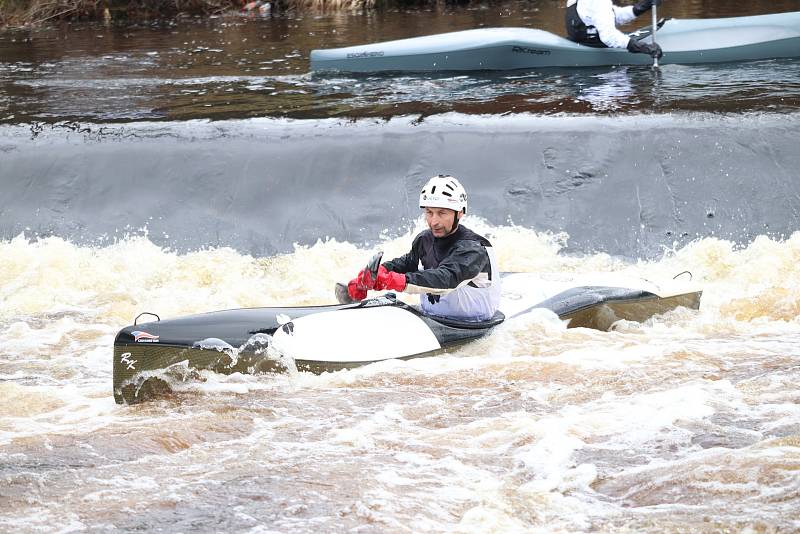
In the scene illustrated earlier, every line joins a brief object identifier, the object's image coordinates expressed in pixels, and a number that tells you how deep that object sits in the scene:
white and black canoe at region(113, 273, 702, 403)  9.77
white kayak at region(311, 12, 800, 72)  22.12
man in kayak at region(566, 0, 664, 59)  22.20
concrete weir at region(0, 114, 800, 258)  15.62
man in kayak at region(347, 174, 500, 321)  10.41
